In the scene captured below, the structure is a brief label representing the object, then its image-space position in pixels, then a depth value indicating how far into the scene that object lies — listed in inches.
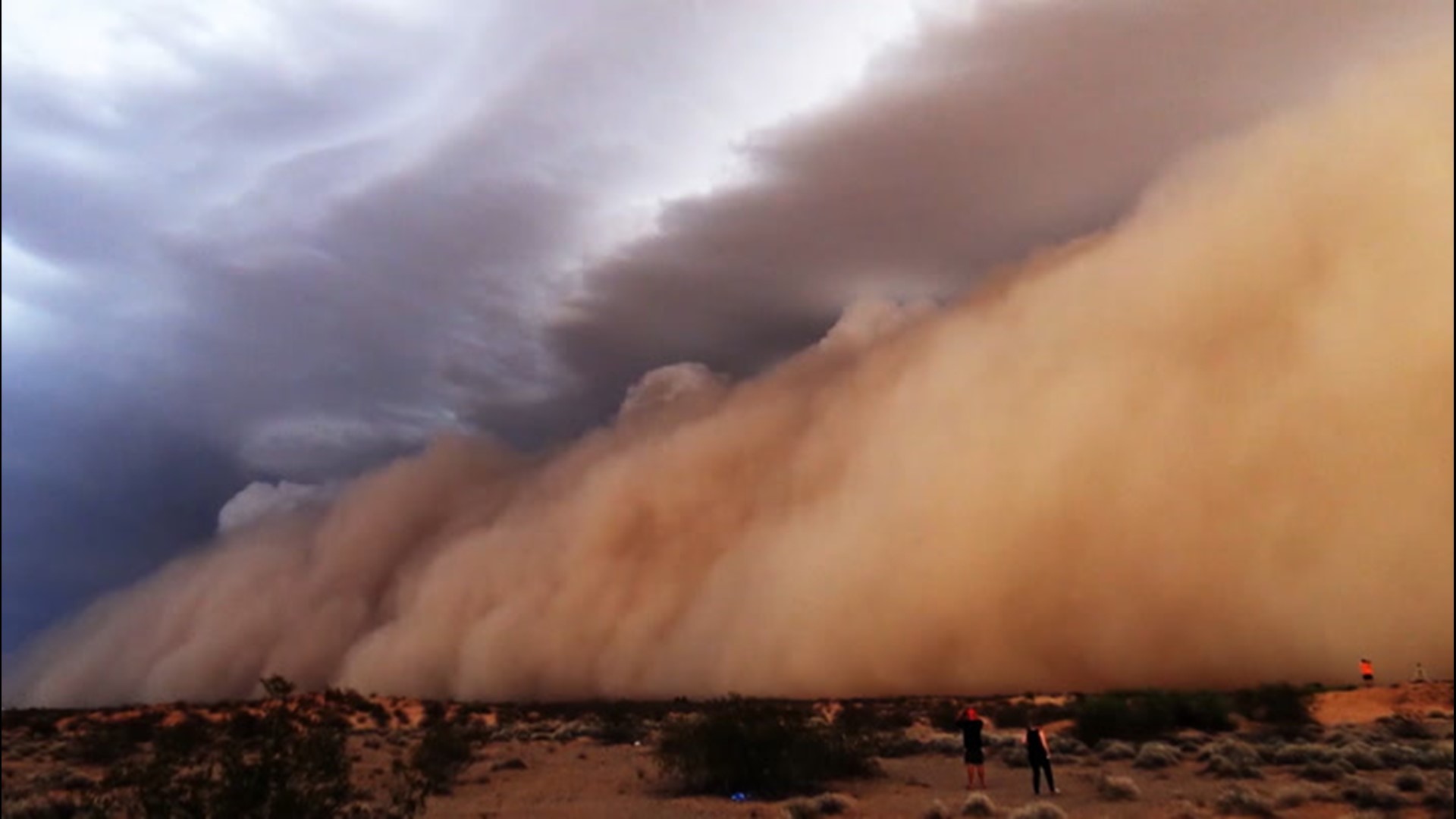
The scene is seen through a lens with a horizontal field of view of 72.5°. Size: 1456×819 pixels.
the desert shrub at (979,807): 628.7
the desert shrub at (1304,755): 888.9
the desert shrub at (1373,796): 639.8
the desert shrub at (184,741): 486.9
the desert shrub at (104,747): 1244.5
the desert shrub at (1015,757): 982.4
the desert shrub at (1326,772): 784.9
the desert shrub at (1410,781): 697.6
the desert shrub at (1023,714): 1581.0
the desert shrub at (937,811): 625.0
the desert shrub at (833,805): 664.4
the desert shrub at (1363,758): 855.1
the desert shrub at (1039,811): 590.2
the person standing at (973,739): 754.8
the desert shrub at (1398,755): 862.5
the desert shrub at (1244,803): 631.2
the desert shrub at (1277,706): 1425.9
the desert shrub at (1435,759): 832.9
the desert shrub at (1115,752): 1007.6
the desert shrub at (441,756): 914.1
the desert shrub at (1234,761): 829.2
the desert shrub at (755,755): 802.8
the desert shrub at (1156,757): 919.7
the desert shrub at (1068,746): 1071.9
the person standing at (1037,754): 732.0
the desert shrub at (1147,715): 1261.1
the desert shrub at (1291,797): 656.4
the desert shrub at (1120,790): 707.4
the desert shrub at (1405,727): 1161.2
